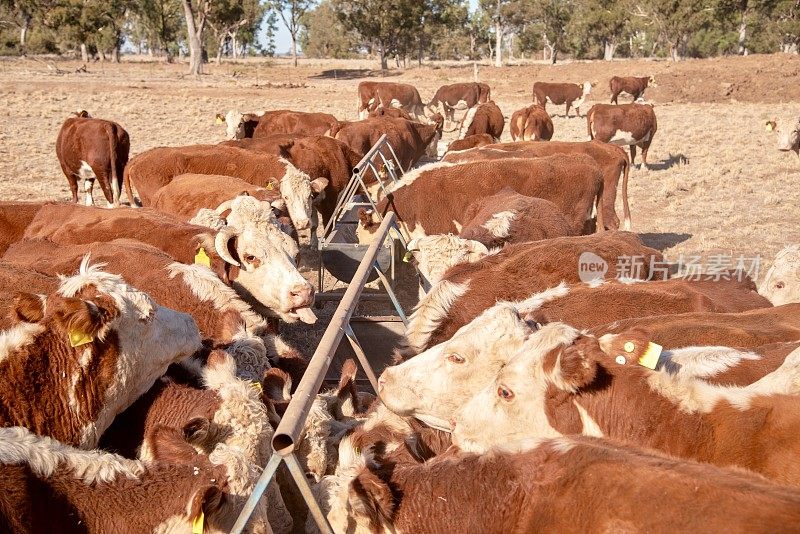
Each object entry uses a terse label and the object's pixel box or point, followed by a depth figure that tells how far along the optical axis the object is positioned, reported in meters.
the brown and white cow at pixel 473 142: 15.14
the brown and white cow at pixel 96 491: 2.61
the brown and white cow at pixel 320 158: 11.89
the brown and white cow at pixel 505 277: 5.20
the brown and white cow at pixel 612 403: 3.04
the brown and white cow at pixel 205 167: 10.29
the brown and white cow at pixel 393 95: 30.02
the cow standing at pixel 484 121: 20.92
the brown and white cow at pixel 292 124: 17.08
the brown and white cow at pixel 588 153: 10.86
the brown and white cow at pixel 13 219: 6.85
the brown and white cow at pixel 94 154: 13.23
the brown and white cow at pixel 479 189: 9.10
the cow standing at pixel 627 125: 18.81
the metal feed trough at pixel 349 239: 7.85
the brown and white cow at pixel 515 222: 6.91
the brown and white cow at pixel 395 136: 15.74
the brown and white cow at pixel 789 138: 17.06
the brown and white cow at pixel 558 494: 2.16
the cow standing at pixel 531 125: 19.02
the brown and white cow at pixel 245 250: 5.66
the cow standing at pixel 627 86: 37.31
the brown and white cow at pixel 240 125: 17.14
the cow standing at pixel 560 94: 35.12
